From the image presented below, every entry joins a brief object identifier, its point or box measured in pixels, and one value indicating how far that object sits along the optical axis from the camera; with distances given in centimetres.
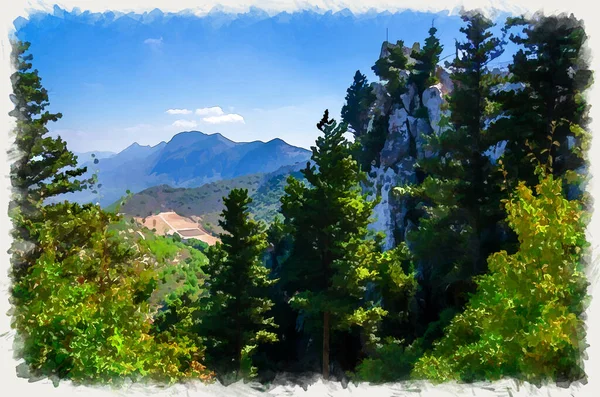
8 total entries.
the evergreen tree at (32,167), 1472
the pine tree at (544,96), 1395
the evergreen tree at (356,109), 5244
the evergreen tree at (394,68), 4441
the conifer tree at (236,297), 2191
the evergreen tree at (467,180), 1725
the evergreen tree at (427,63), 4062
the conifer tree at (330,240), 1841
